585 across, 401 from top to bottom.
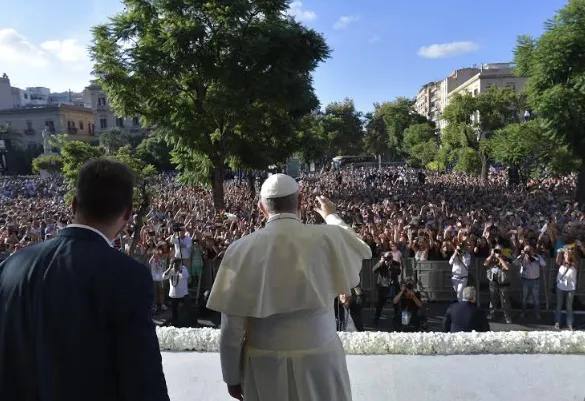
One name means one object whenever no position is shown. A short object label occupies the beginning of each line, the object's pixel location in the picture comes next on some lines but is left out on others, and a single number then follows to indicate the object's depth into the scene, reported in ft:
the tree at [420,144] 164.96
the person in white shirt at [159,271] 31.68
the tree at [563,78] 61.05
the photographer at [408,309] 24.57
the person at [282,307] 7.52
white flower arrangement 13.55
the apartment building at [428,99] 334.03
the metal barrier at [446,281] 30.78
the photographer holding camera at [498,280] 28.78
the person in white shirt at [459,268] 29.27
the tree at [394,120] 236.22
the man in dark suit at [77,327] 4.91
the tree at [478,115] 113.29
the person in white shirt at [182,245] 34.30
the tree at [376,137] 250.78
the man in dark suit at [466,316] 18.37
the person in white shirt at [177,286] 29.58
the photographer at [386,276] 28.76
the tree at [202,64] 55.67
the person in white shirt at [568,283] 27.09
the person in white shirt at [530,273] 28.78
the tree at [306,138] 81.92
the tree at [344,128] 220.84
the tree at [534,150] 67.87
